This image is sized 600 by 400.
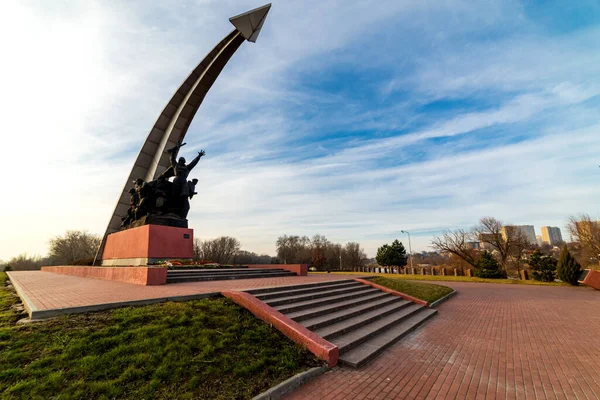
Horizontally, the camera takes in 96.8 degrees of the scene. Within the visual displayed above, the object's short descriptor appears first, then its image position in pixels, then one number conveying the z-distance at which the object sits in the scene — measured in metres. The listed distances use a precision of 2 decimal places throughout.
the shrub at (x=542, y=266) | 21.05
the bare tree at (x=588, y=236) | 29.34
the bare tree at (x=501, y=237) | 32.78
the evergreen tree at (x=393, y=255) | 36.44
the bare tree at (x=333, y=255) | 65.56
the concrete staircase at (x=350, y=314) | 5.29
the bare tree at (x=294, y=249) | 68.25
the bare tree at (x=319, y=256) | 58.62
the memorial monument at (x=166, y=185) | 13.53
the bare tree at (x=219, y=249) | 65.12
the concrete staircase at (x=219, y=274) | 9.36
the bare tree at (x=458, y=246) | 37.12
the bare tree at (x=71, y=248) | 49.50
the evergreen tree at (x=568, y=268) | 17.72
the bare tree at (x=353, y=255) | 69.31
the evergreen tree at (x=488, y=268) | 24.59
